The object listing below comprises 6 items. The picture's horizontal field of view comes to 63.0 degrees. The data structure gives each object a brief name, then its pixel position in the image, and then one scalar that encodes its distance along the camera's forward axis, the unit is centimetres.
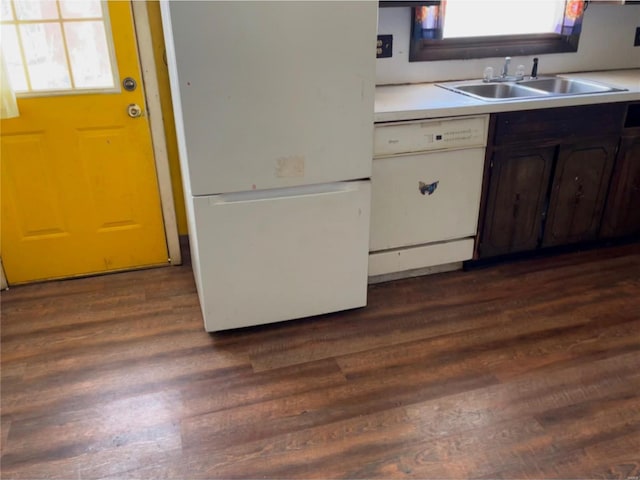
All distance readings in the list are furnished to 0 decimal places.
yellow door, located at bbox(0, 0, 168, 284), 228
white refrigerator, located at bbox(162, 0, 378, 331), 177
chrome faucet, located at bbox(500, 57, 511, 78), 288
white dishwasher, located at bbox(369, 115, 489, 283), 233
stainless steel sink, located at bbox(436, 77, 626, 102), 274
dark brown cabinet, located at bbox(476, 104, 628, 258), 247
